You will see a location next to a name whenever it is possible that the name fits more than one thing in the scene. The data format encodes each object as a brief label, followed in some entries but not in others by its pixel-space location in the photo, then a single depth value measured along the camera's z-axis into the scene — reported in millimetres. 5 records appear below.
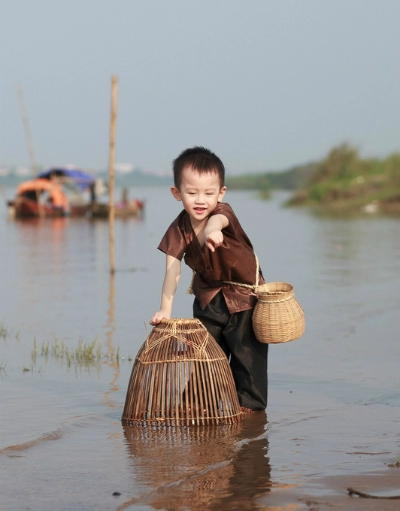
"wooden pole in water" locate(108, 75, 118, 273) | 13480
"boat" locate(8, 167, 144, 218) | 38531
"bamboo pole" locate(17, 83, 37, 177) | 36412
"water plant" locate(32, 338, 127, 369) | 7133
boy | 4949
